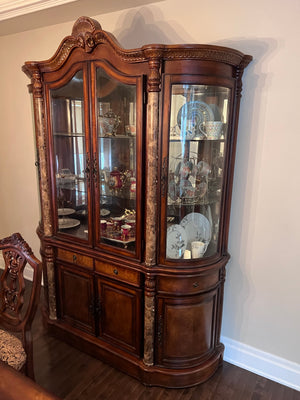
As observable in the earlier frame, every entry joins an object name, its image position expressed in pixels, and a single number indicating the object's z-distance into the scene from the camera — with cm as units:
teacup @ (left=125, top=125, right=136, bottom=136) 180
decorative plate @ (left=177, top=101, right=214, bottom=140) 169
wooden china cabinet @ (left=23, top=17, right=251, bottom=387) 167
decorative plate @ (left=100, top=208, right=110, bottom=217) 201
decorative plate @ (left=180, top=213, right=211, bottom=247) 188
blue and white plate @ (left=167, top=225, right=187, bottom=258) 183
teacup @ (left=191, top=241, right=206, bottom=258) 187
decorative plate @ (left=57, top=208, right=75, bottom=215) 225
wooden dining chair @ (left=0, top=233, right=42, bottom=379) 151
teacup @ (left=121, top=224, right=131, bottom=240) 196
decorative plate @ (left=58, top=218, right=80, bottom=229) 224
